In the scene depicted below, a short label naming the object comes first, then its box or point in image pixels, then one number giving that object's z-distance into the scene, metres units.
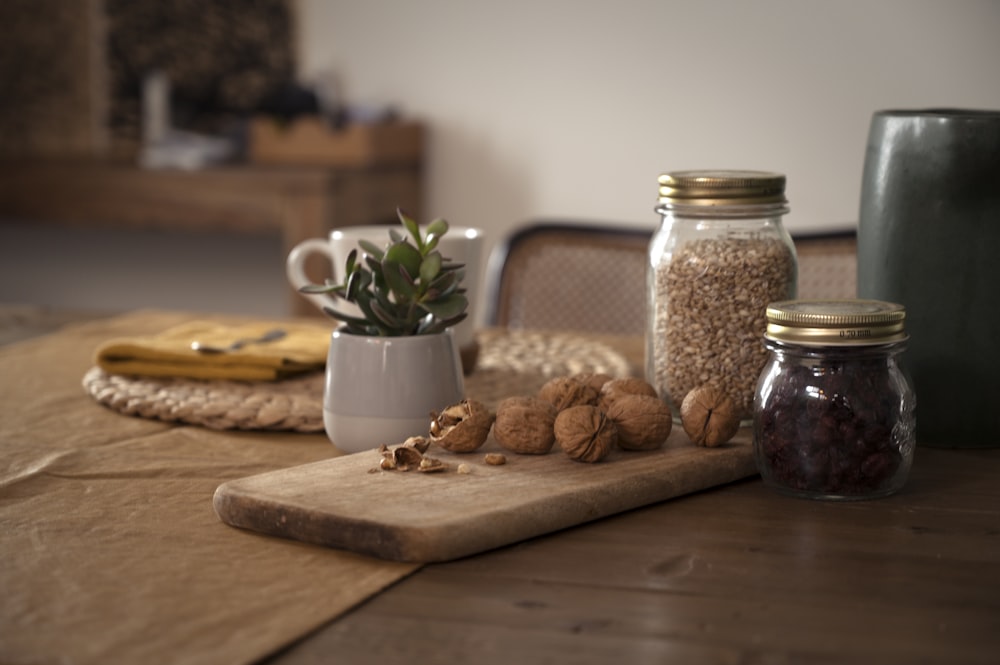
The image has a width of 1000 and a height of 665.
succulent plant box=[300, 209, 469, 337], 0.86
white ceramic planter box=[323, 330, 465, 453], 0.88
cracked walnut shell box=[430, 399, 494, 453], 0.84
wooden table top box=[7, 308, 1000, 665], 0.56
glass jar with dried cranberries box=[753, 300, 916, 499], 0.77
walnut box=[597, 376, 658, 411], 0.89
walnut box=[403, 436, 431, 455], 0.82
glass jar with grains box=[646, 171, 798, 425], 0.91
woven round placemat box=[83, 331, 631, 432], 0.99
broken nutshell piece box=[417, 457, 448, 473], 0.80
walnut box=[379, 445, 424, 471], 0.81
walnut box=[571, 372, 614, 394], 0.94
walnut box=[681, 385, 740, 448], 0.86
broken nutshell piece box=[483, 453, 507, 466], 0.82
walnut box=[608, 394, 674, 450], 0.85
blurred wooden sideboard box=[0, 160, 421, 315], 2.69
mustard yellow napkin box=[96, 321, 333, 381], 1.11
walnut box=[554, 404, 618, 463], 0.82
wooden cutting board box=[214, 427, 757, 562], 0.69
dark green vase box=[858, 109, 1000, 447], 0.92
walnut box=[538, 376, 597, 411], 0.89
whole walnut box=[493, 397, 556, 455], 0.85
